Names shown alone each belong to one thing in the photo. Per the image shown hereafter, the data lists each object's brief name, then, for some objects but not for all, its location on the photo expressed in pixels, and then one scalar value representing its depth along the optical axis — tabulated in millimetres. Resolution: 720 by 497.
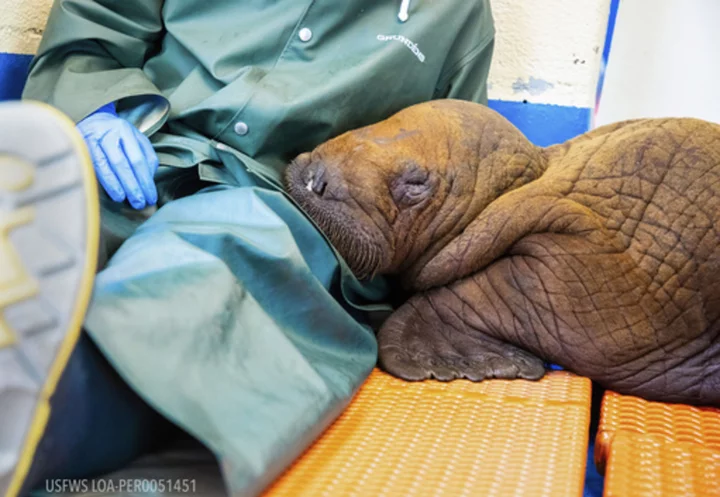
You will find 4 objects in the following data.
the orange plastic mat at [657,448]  1264
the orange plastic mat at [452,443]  1192
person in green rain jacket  1106
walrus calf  1633
